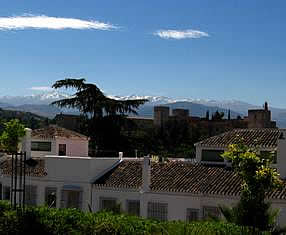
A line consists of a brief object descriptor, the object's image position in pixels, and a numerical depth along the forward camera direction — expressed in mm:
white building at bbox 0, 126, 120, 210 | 30531
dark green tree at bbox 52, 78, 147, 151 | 47125
